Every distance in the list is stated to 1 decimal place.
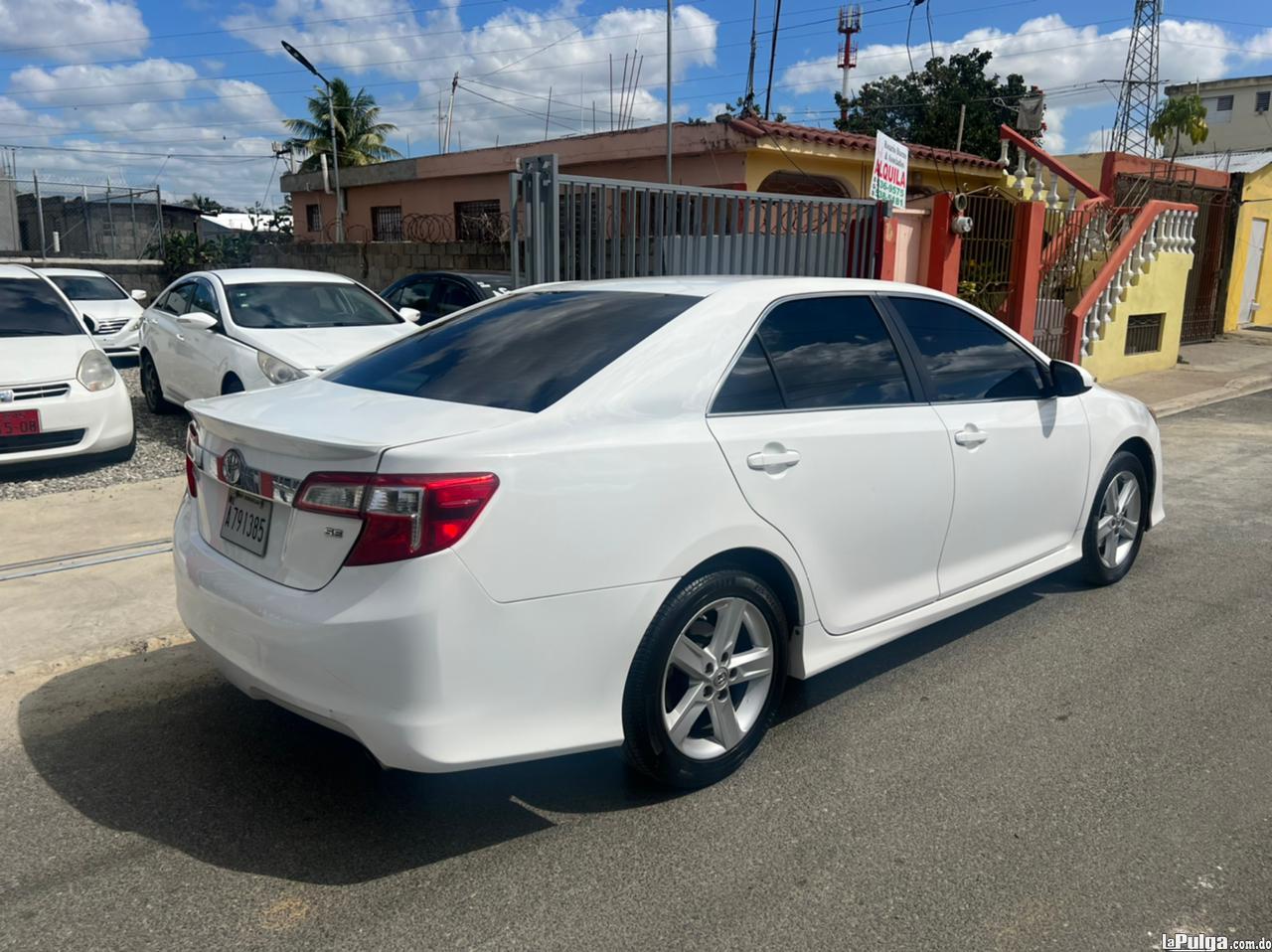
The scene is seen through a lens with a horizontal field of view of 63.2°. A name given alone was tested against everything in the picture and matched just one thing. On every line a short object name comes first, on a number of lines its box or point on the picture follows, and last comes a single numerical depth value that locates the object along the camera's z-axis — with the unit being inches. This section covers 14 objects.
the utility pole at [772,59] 1088.1
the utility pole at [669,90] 481.9
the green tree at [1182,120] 802.2
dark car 434.3
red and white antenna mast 1769.2
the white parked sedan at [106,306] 546.9
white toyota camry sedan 107.3
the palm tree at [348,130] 1432.1
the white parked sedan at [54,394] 284.2
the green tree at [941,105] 1587.1
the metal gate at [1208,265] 743.7
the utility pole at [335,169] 824.7
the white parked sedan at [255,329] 321.1
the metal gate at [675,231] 304.7
